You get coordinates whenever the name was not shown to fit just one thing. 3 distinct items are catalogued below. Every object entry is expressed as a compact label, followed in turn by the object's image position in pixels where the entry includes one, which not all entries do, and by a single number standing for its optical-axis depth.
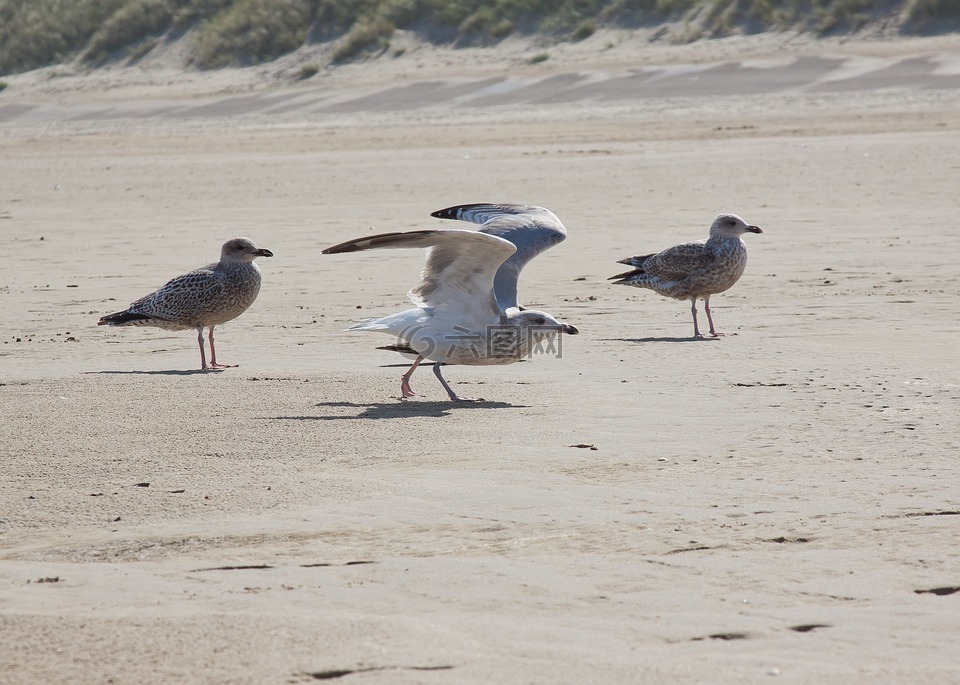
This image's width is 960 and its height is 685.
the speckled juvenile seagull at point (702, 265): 21.55
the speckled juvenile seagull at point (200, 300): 18.94
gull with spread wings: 15.90
